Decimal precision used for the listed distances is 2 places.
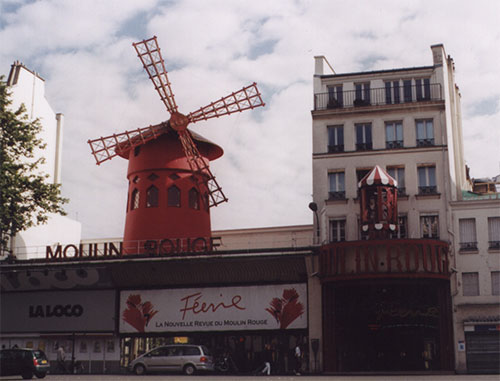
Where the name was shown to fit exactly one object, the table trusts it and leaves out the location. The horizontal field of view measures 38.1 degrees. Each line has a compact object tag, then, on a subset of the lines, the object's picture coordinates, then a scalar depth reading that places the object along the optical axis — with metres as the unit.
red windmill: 33.66
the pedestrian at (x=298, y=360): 29.16
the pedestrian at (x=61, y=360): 32.03
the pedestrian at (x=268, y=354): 30.11
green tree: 29.12
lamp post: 30.25
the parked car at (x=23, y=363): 25.00
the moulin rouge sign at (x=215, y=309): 30.30
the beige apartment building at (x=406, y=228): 28.27
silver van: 28.05
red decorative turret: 27.88
